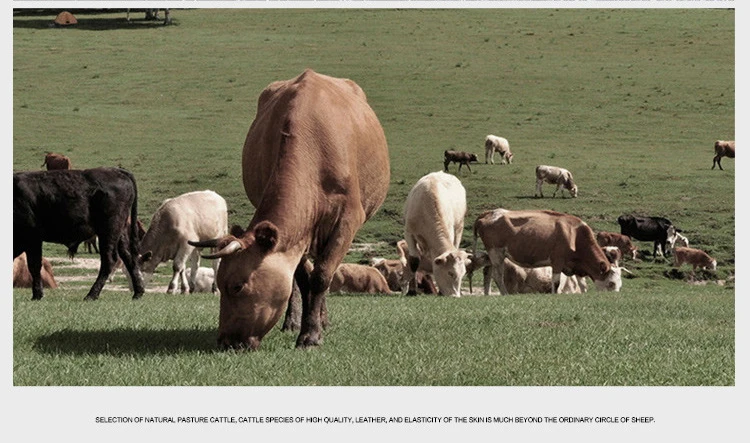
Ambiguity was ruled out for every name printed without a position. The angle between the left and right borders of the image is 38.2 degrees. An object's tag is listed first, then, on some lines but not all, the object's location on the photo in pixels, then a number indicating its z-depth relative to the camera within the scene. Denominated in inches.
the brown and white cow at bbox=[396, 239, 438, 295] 829.2
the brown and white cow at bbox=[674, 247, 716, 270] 1158.3
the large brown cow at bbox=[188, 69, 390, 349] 339.6
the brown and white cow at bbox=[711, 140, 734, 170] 1764.1
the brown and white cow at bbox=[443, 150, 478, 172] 1731.1
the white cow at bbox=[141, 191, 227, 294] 816.9
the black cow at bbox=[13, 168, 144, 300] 577.6
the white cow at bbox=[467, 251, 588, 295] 928.9
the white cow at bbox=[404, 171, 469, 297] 757.9
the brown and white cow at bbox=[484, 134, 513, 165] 1803.6
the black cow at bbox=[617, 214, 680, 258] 1285.7
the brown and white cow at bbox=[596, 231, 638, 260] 1214.9
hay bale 3035.9
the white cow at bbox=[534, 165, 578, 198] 1557.6
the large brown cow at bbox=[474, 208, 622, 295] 829.2
